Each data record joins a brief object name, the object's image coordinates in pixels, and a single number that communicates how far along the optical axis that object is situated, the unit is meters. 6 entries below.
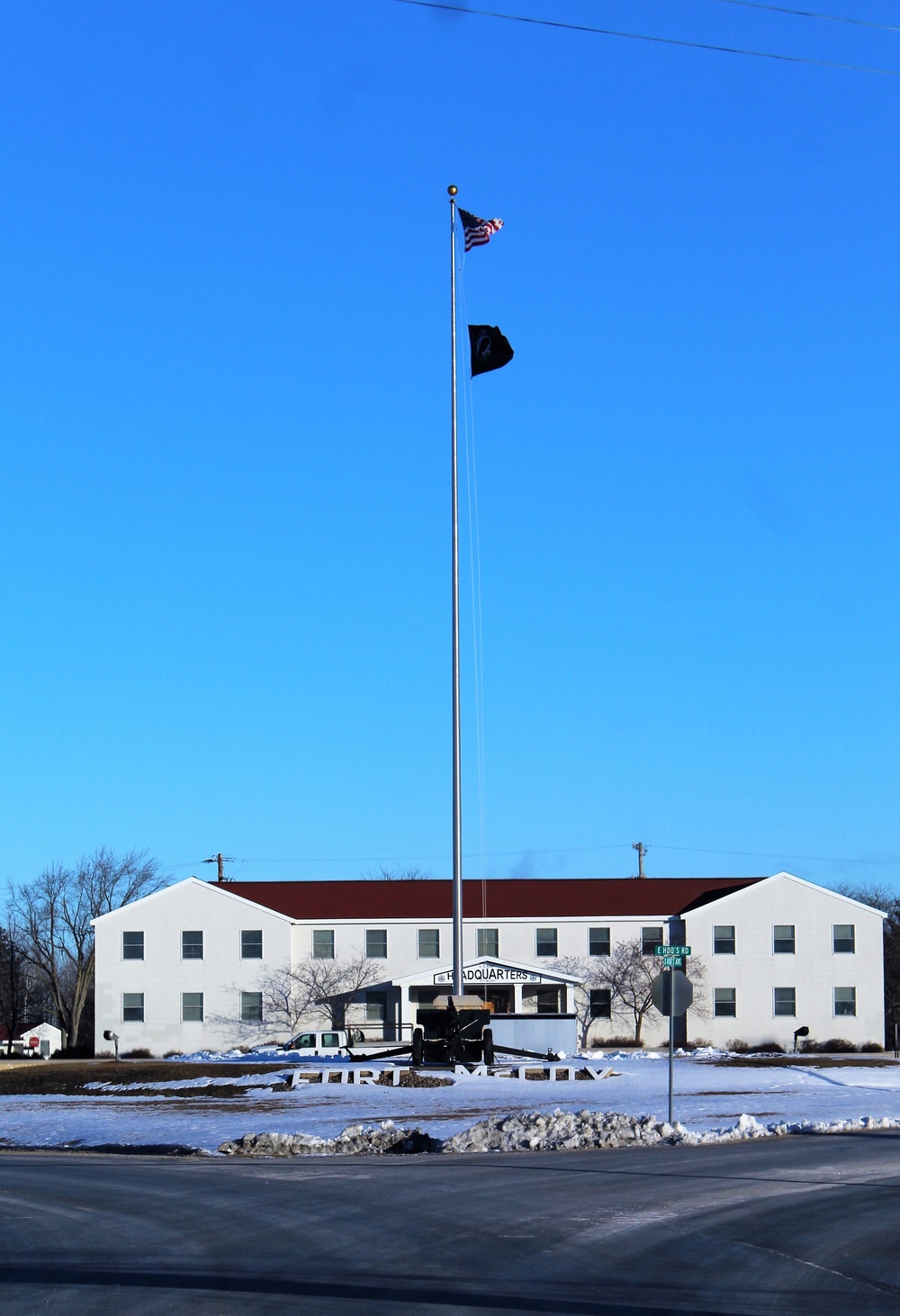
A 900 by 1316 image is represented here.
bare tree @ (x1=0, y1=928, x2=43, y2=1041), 87.25
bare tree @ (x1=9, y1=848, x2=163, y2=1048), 88.38
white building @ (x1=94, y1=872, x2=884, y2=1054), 63.25
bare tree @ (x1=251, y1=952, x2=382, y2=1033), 63.53
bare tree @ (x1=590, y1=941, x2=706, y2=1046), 63.22
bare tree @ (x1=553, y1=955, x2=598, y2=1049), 63.53
